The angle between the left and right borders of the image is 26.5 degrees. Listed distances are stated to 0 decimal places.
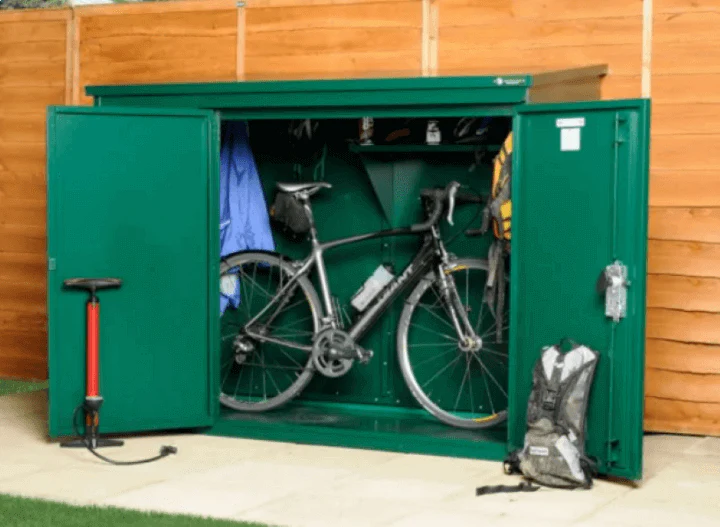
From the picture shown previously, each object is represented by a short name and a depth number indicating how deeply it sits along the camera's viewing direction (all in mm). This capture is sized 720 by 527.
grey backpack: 6789
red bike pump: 7594
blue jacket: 8656
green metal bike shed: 6926
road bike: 8164
